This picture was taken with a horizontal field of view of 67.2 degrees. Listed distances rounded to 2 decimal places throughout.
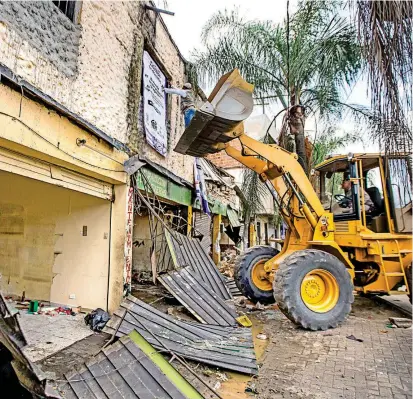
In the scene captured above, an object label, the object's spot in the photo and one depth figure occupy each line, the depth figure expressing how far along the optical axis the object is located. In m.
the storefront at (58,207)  4.02
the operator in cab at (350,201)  6.30
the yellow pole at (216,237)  12.52
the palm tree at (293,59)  8.85
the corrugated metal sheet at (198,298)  5.39
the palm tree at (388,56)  2.24
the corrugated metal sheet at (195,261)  6.61
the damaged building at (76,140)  3.99
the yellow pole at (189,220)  9.83
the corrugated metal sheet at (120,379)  3.00
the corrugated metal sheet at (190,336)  3.93
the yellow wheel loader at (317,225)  4.91
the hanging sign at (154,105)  7.23
